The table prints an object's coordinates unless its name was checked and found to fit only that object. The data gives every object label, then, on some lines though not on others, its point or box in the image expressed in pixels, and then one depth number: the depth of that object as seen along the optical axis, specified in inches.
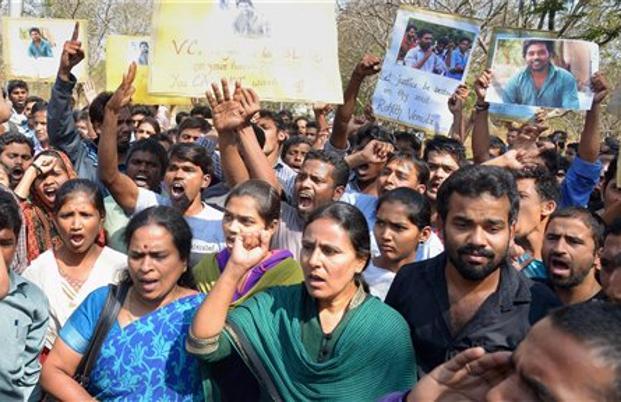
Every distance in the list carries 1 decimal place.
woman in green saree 107.3
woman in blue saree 113.0
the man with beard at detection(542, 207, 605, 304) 134.0
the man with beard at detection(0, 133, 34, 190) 201.9
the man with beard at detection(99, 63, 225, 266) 166.1
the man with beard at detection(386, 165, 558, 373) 105.9
